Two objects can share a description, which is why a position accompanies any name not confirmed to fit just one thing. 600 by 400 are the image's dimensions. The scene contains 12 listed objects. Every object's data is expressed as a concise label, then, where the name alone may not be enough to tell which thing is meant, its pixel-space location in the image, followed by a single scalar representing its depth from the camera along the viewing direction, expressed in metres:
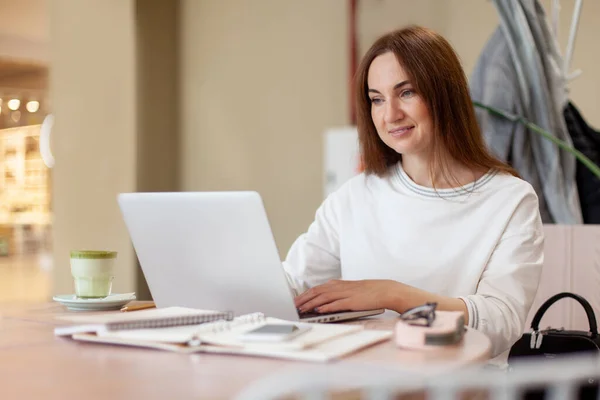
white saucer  2.52
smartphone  2.07
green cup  2.53
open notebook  2.04
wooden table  1.90
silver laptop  2.26
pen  2.55
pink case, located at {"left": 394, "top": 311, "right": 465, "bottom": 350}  2.05
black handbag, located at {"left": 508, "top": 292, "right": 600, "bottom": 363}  2.71
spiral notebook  2.18
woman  2.61
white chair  1.19
